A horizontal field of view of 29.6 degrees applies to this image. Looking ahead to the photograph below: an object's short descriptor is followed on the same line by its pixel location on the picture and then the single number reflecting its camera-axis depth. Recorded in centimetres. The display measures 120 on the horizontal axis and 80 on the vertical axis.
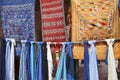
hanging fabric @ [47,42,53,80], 260
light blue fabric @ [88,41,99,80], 240
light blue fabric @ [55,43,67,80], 252
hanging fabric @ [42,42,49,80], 262
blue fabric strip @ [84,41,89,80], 243
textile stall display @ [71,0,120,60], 237
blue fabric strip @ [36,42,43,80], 261
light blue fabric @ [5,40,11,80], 279
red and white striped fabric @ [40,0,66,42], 261
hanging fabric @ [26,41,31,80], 269
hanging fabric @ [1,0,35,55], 274
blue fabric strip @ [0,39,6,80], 283
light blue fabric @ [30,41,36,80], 267
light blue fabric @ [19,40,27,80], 269
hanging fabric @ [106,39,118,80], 234
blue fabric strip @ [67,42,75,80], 252
